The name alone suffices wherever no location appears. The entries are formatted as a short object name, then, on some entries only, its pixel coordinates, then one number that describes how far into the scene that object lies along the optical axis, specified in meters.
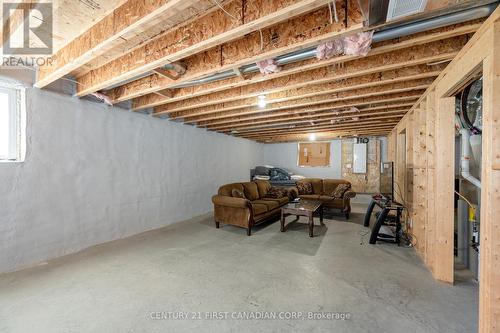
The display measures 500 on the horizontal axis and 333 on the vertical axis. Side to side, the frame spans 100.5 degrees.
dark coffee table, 3.69
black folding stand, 3.32
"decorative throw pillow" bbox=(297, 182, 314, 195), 5.88
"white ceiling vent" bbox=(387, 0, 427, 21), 1.24
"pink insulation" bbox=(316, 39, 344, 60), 1.83
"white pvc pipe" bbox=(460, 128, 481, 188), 2.57
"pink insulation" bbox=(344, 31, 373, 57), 1.68
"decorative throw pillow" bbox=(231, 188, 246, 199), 4.21
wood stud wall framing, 1.39
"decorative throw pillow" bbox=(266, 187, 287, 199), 5.33
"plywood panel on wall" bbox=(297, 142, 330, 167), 7.55
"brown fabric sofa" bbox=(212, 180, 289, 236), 3.76
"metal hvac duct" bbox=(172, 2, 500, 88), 1.43
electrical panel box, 6.92
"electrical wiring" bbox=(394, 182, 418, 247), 3.23
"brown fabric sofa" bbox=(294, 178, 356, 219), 5.04
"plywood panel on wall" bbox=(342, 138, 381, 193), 6.86
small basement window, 2.49
